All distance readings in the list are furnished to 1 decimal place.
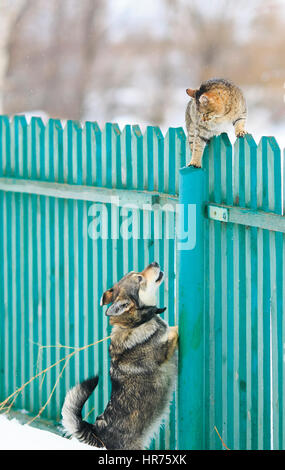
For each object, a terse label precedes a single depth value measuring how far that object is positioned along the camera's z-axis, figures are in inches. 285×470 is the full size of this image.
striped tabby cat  328.8
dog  334.0
